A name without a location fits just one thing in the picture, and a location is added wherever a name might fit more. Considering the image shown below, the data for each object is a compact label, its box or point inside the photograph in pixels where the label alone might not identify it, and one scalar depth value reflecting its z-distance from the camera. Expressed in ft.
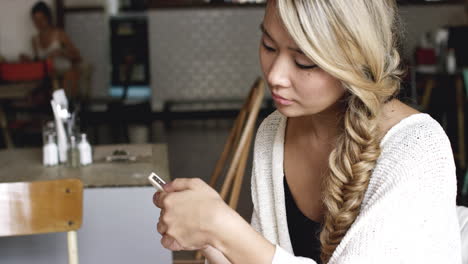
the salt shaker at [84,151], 7.88
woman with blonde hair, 3.20
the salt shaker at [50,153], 7.91
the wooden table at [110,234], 6.86
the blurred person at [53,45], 22.20
